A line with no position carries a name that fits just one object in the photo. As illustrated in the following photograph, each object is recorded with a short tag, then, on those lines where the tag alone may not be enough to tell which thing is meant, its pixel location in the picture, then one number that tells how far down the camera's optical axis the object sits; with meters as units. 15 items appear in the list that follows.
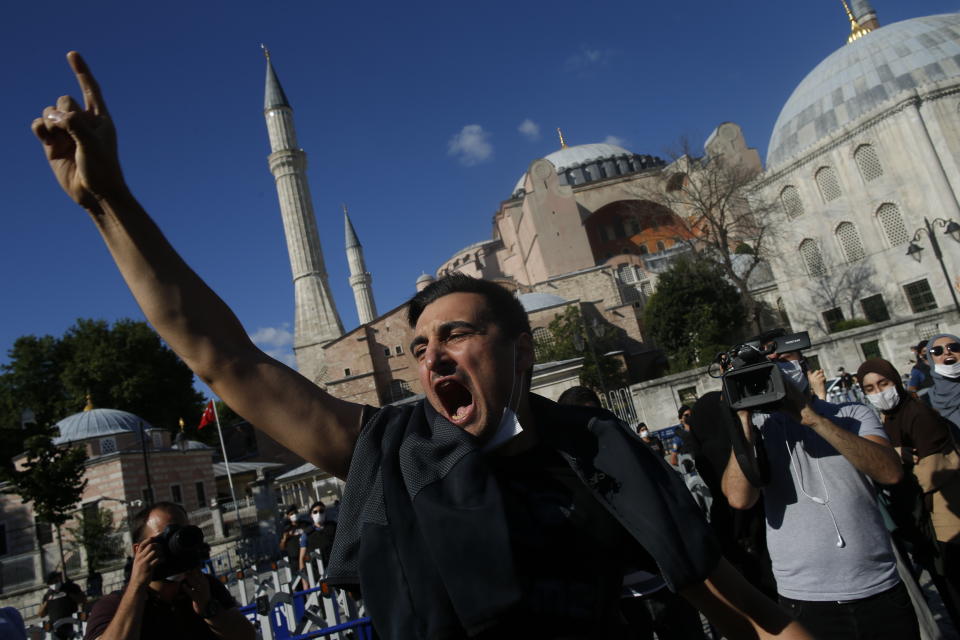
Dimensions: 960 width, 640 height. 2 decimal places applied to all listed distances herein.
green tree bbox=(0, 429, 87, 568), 17.39
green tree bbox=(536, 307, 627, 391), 29.62
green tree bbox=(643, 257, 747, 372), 28.77
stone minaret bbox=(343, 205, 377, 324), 55.59
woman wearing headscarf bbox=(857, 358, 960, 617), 3.41
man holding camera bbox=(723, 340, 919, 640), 2.38
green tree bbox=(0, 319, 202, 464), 34.97
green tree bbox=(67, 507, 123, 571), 17.09
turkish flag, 25.08
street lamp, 20.78
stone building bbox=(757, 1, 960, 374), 25.83
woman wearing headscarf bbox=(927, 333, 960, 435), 3.89
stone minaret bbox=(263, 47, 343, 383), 39.22
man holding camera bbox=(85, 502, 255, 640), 2.33
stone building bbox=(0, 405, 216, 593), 22.98
